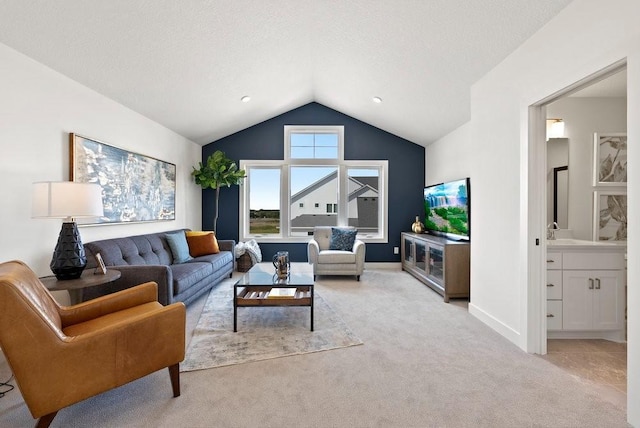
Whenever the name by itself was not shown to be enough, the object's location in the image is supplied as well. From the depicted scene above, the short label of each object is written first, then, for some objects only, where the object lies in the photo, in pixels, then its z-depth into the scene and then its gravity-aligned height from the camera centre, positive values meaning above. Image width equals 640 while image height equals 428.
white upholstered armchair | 4.94 -0.73
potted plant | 5.52 +0.68
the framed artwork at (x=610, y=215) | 3.28 -0.02
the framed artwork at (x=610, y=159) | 3.25 +0.55
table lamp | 2.22 +0.01
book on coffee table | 2.91 -0.75
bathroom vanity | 2.72 -0.65
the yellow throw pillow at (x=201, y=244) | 4.65 -0.46
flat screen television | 4.19 +0.05
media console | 3.95 -0.69
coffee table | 2.88 -0.77
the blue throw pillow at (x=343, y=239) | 5.32 -0.44
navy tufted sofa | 2.85 -0.59
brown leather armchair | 1.44 -0.68
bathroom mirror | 3.41 +0.33
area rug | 2.43 -1.07
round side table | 2.15 -0.49
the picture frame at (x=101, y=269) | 2.54 -0.45
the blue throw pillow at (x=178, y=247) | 4.13 -0.45
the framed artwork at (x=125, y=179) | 3.08 +0.38
